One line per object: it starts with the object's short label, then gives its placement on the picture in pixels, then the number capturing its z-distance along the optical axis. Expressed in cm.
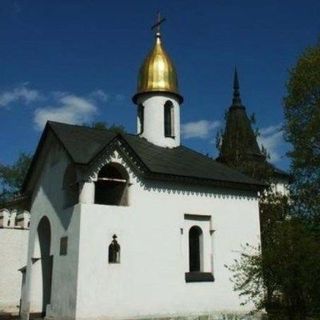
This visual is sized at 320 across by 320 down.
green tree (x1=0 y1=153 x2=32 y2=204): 5066
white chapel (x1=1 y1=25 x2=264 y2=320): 1812
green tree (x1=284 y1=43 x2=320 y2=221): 2358
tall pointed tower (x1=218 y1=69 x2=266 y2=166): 3028
